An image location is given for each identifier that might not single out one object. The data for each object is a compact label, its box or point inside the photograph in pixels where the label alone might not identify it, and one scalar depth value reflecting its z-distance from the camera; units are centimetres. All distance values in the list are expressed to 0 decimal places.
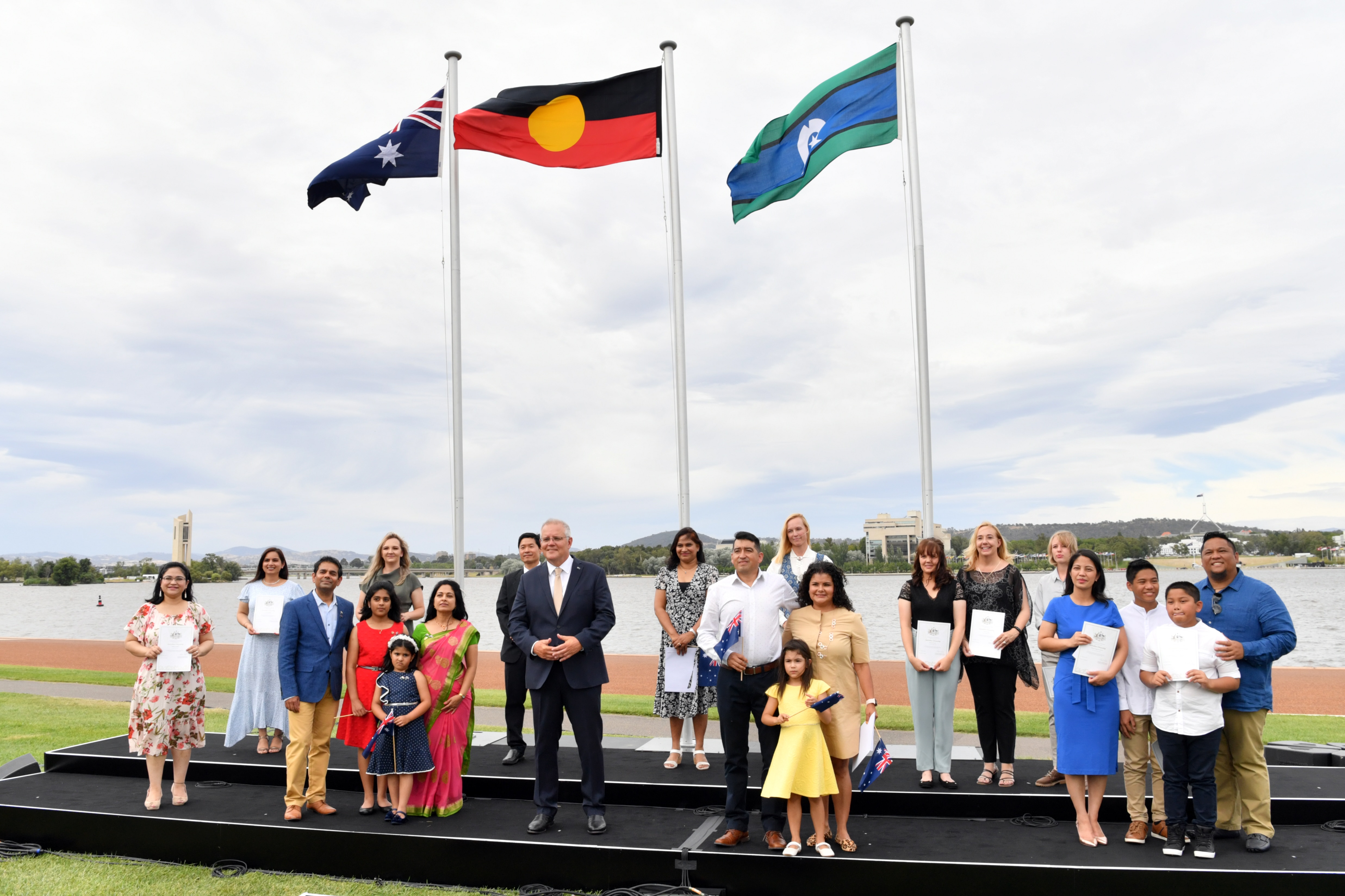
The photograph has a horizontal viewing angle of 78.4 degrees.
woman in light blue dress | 722
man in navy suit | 525
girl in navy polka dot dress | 544
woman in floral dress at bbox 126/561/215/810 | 576
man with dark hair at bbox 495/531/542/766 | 686
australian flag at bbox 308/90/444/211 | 895
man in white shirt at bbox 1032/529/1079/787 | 580
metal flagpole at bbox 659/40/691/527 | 820
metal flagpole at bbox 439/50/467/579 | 890
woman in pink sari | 555
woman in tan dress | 472
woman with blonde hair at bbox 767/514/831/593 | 618
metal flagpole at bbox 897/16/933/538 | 731
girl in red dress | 575
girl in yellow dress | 455
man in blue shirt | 466
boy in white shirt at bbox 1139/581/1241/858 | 454
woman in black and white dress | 639
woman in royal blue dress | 475
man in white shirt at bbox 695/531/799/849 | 482
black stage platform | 435
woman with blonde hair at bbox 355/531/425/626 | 675
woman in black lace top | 580
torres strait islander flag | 805
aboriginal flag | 855
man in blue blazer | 559
